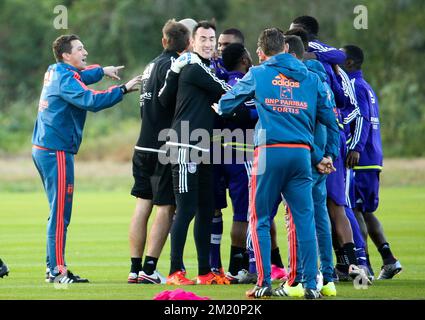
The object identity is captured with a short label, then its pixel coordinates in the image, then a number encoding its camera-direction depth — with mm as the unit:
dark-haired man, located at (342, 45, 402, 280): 13023
